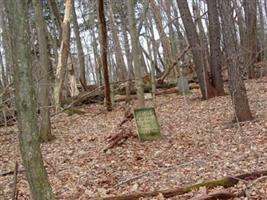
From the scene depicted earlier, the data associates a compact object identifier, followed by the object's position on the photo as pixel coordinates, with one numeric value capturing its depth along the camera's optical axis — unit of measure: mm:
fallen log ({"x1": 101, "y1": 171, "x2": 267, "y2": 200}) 5629
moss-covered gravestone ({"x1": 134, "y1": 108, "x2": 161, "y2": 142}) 9383
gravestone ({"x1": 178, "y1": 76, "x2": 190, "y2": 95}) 16195
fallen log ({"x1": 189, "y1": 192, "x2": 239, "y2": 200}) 5109
